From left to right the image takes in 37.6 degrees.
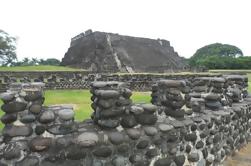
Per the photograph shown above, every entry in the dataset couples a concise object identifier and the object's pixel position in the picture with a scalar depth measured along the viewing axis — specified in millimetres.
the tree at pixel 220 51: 97250
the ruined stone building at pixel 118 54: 34744
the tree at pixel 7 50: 56531
